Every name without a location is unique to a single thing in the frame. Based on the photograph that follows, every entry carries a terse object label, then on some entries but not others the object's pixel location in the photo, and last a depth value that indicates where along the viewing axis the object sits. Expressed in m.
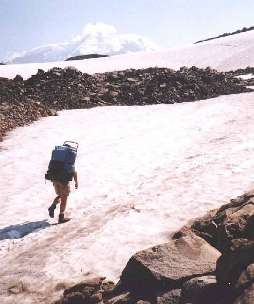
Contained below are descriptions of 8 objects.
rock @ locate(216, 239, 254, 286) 6.60
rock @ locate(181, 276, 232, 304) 6.67
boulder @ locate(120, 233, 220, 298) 7.70
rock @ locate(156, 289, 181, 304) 7.26
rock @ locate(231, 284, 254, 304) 5.85
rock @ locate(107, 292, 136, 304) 7.76
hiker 12.67
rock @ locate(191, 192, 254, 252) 8.49
